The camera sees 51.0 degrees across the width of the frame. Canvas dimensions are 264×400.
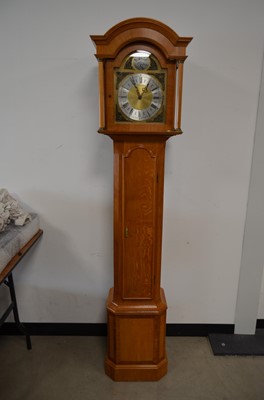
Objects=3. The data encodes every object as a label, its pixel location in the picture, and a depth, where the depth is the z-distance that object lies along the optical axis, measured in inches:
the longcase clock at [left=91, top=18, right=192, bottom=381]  51.9
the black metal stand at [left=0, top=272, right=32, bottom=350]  72.1
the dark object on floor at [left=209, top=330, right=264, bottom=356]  77.4
